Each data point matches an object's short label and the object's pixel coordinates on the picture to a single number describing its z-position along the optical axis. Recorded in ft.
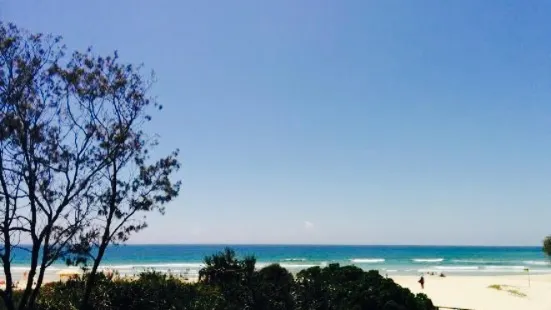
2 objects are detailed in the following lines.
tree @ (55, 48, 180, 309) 54.19
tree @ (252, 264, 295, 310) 55.83
